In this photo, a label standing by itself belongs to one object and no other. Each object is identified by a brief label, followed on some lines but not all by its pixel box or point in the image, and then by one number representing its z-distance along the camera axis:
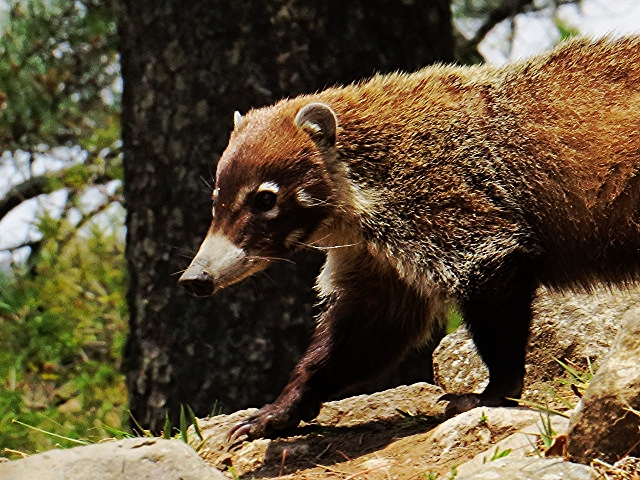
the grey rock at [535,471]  6.36
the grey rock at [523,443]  7.21
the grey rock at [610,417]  6.70
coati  9.14
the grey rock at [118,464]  6.55
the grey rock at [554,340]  10.09
